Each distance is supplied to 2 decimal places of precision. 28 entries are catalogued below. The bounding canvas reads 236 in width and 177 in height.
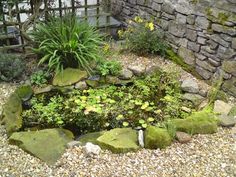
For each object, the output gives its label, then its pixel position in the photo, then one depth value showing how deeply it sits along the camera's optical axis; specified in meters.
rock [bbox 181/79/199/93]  2.66
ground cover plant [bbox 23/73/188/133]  2.33
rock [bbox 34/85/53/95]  2.65
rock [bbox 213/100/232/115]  2.35
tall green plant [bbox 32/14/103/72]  2.73
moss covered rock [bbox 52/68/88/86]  2.69
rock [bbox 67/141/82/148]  1.98
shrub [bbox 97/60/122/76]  2.75
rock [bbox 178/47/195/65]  2.91
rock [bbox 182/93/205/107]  2.54
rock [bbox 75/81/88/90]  2.70
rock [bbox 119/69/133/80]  2.78
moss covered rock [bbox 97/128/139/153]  1.94
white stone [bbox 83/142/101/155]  1.92
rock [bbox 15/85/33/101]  2.54
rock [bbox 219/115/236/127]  2.20
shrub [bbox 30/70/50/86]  2.73
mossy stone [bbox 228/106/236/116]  2.36
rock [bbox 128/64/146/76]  2.84
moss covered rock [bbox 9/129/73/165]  1.91
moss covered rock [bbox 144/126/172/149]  1.98
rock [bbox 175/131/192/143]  2.04
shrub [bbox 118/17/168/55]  3.07
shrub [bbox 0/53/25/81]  2.74
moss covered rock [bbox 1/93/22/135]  2.18
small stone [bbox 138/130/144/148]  2.00
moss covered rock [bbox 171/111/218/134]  2.11
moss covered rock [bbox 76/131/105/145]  2.04
